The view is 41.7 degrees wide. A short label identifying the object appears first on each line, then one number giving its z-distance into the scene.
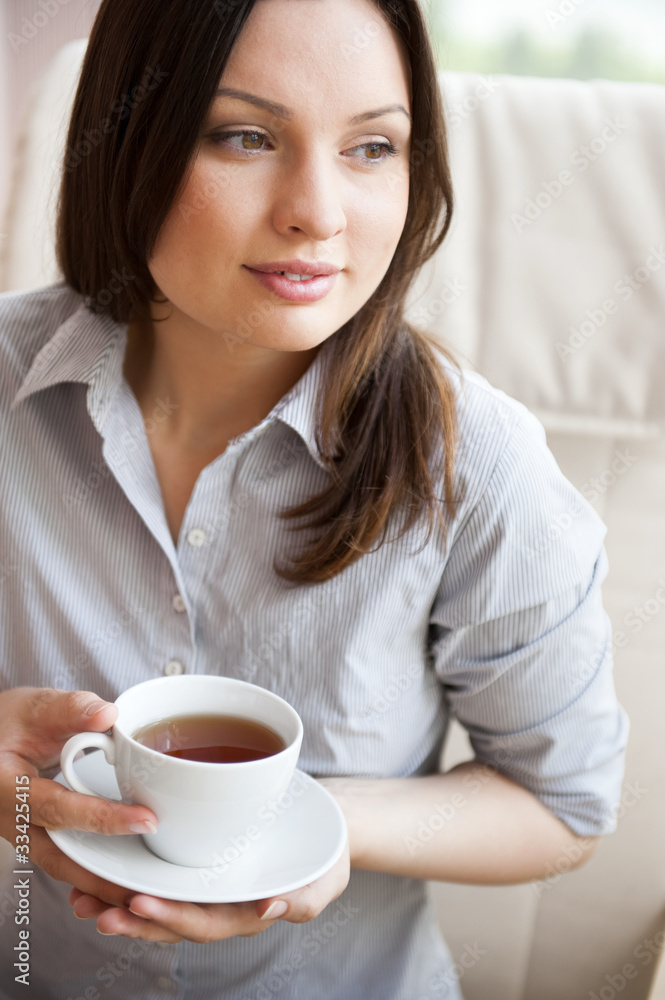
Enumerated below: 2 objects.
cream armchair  1.03
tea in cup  0.60
